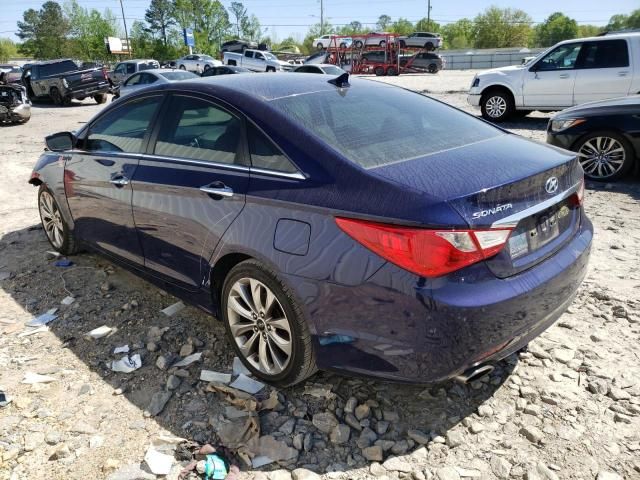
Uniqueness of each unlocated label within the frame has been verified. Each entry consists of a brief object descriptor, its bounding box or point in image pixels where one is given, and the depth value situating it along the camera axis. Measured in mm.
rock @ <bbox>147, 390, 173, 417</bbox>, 2760
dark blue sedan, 2148
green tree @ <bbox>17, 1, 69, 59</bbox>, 79125
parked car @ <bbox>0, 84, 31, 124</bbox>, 15211
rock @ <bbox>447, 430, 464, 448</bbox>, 2465
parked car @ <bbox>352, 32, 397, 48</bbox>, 37781
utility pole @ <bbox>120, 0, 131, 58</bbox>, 65638
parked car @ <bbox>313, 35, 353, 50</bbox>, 39469
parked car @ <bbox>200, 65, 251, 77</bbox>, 19341
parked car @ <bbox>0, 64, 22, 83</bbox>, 25181
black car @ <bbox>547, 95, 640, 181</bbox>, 6379
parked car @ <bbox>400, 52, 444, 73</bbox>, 39188
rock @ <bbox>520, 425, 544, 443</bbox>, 2465
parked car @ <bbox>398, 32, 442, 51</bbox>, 40431
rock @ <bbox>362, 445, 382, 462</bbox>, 2402
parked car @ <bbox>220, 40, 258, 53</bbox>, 45312
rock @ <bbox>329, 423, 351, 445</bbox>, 2521
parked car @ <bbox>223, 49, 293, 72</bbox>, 33750
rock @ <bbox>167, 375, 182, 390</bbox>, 2941
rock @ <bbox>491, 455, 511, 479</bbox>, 2287
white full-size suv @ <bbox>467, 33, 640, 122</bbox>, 10398
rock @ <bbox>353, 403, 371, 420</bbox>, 2666
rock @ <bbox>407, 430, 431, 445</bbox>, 2486
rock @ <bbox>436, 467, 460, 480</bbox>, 2277
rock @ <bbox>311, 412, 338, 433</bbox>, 2602
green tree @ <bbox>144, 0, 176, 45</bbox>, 85981
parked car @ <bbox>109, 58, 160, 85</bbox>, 27453
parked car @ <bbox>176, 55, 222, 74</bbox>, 37994
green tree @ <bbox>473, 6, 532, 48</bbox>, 89438
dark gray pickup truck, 20766
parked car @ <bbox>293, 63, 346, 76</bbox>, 21344
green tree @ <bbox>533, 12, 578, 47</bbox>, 94375
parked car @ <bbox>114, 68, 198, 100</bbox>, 16328
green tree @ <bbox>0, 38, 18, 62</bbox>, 88312
